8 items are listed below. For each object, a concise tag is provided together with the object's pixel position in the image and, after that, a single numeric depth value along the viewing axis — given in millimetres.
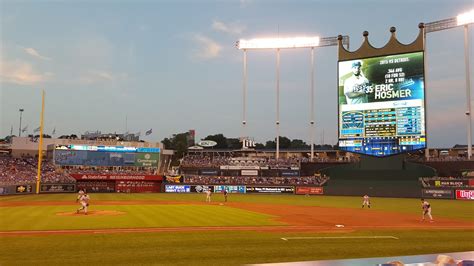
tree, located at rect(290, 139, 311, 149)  180388
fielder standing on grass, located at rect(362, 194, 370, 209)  37762
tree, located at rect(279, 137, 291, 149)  162700
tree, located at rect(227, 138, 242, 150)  167875
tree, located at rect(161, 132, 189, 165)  128450
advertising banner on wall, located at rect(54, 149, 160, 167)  73438
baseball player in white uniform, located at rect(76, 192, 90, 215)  28094
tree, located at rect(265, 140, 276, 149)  175762
